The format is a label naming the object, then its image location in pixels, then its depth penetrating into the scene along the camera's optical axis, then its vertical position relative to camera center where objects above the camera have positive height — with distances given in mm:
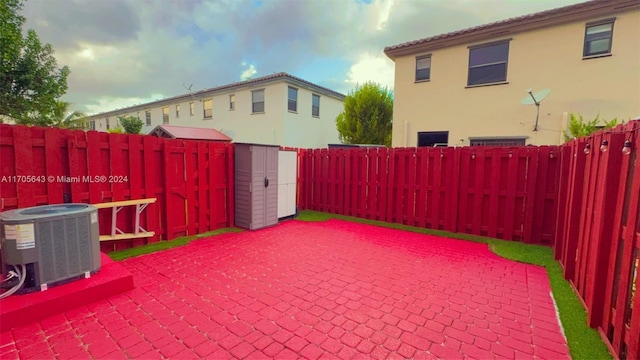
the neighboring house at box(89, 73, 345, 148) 16266 +3082
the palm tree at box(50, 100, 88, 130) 19219 +2565
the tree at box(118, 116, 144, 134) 20672 +2186
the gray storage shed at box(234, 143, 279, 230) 6531 -717
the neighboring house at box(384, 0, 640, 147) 8750 +3197
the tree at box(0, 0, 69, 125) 10391 +3382
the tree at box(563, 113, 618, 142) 7613 +948
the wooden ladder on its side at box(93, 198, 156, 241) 4621 -1208
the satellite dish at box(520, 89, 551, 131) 8766 +2080
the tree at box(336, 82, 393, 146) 16547 +2673
